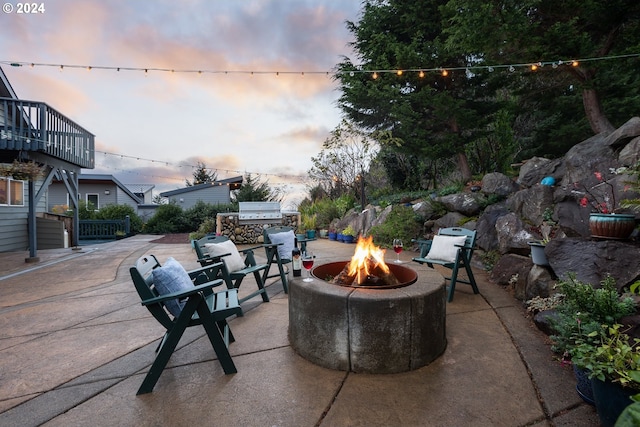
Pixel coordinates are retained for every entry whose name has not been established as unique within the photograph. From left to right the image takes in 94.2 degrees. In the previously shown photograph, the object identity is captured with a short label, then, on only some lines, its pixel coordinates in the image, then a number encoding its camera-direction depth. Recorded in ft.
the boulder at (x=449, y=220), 20.21
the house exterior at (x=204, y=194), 59.41
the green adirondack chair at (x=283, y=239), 15.07
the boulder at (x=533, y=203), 14.75
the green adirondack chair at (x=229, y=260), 10.91
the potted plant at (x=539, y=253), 10.76
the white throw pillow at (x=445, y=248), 12.44
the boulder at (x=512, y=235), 13.91
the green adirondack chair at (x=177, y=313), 6.35
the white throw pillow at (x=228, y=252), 11.51
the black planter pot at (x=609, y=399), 4.65
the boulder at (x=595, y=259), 8.40
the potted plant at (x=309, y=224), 31.27
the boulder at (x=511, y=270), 11.71
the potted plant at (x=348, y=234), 28.09
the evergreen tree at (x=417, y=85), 25.63
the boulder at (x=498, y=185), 18.83
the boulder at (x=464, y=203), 19.80
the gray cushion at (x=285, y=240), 15.10
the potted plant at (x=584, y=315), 5.76
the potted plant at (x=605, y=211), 9.29
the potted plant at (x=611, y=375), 4.63
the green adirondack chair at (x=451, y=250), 11.71
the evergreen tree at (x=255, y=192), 53.26
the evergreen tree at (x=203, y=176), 84.79
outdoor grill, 29.71
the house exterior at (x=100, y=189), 55.57
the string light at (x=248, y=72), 17.57
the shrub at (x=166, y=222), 47.83
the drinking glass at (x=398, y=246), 11.56
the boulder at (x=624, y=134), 13.04
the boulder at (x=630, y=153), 12.25
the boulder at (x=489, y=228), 16.56
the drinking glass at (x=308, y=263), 8.84
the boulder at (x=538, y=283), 10.18
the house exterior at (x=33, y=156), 22.94
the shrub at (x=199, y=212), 48.93
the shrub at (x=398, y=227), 22.79
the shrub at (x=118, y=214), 47.74
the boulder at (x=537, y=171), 15.95
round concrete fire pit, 6.79
